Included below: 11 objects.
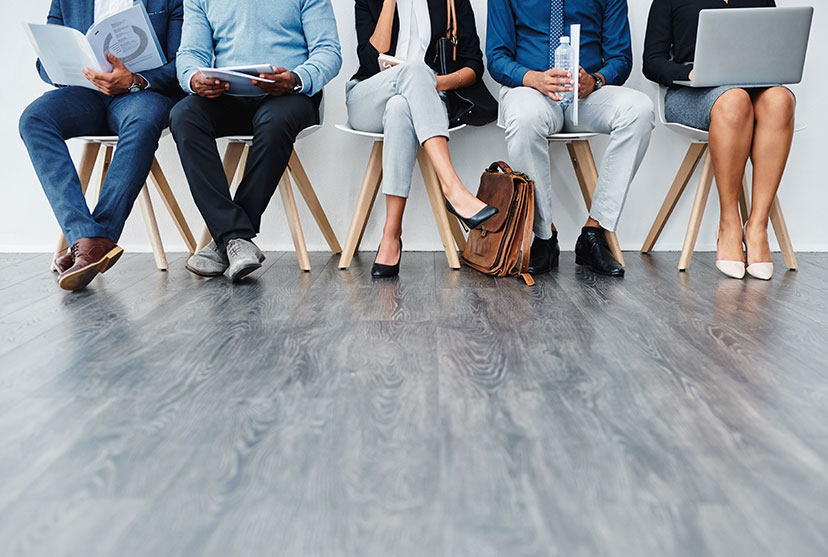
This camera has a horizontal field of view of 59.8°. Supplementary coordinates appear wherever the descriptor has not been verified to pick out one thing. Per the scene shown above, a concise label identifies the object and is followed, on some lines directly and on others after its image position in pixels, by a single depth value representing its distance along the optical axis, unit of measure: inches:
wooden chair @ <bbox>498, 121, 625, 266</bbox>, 90.4
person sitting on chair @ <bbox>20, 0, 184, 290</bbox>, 71.2
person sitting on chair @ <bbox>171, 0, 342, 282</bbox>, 75.3
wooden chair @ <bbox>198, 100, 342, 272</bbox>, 84.0
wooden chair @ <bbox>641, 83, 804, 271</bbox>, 84.0
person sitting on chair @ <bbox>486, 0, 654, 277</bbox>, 80.5
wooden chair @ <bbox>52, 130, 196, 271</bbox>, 85.4
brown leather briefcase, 74.5
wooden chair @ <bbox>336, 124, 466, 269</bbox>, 84.3
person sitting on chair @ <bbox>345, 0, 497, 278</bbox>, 77.6
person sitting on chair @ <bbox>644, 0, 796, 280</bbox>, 77.4
